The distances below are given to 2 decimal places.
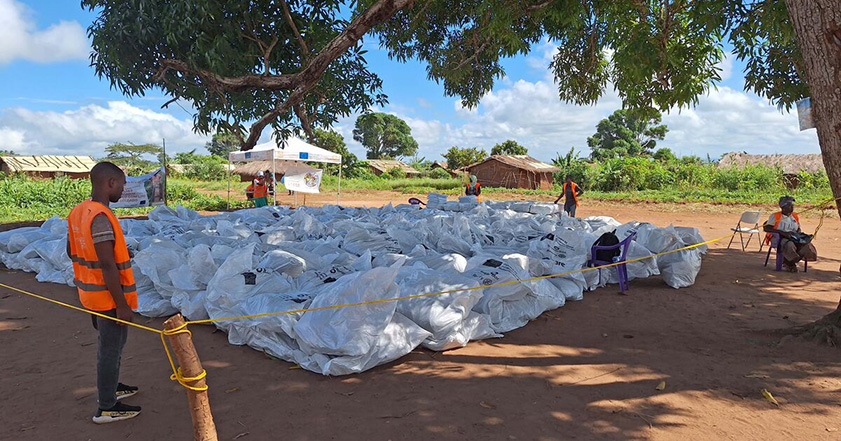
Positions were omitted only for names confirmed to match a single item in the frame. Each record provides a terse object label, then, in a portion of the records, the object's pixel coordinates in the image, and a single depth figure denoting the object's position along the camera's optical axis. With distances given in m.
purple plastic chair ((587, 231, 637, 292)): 4.88
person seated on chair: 5.70
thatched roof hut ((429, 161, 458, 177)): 33.61
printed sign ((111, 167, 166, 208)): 9.70
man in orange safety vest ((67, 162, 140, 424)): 2.19
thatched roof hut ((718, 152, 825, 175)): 21.39
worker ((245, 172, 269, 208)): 12.09
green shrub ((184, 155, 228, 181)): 31.67
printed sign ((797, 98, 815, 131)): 3.61
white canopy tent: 11.89
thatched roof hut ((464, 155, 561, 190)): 24.86
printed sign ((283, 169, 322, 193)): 12.88
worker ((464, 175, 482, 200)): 11.73
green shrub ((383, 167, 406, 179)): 34.56
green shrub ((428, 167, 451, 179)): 33.11
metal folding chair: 7.43
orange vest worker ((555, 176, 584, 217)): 9.54
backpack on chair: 5.05
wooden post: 1.87
